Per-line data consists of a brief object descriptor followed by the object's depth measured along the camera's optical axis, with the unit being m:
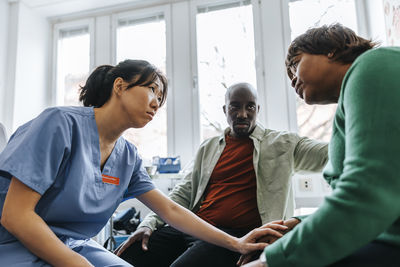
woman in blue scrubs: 0.82
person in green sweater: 0.49
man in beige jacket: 1.45
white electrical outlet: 2.32
